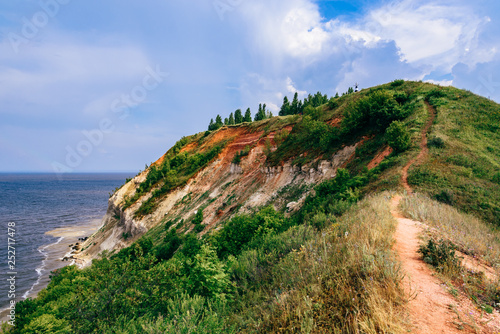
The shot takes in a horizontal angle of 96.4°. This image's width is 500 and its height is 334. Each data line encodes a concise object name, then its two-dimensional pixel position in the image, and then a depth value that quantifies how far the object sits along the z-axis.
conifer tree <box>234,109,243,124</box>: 74.56
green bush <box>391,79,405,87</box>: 31.21
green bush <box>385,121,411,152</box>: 18.62
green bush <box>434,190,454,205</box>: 13.12
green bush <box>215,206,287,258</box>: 14.82
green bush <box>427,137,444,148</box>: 18.00
